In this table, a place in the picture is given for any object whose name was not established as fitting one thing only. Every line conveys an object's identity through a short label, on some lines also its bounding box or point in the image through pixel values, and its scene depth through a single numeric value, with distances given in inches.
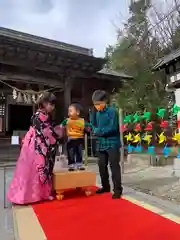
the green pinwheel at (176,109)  176.6
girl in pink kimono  107.9
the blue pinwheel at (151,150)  225.2
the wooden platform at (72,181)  113.9
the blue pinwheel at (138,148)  245.6
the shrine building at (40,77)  285.2
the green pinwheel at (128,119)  226.6
